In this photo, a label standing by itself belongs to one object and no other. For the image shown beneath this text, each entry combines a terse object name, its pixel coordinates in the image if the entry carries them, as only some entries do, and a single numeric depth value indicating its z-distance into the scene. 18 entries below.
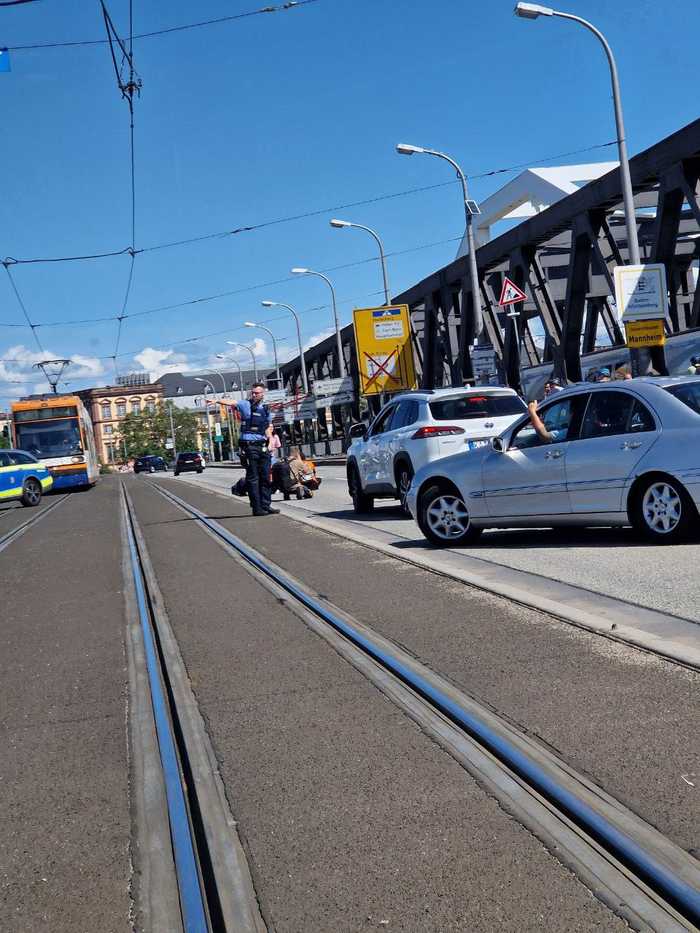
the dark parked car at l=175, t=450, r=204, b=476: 75.62
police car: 31.73
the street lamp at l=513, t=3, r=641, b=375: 19.64
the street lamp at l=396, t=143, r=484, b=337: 30.02
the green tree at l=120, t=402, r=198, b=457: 151.38
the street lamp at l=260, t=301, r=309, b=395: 59.84
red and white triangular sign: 24.73
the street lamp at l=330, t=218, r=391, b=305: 40.41
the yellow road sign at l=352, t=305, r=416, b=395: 33.78
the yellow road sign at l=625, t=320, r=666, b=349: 16.59
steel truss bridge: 24.14
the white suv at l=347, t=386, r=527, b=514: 14.32
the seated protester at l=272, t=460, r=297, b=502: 22.00
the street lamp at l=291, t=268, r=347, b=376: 51.19
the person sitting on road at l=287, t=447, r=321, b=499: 22.28
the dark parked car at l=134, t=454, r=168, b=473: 103.94
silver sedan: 9.35
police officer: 16.39
